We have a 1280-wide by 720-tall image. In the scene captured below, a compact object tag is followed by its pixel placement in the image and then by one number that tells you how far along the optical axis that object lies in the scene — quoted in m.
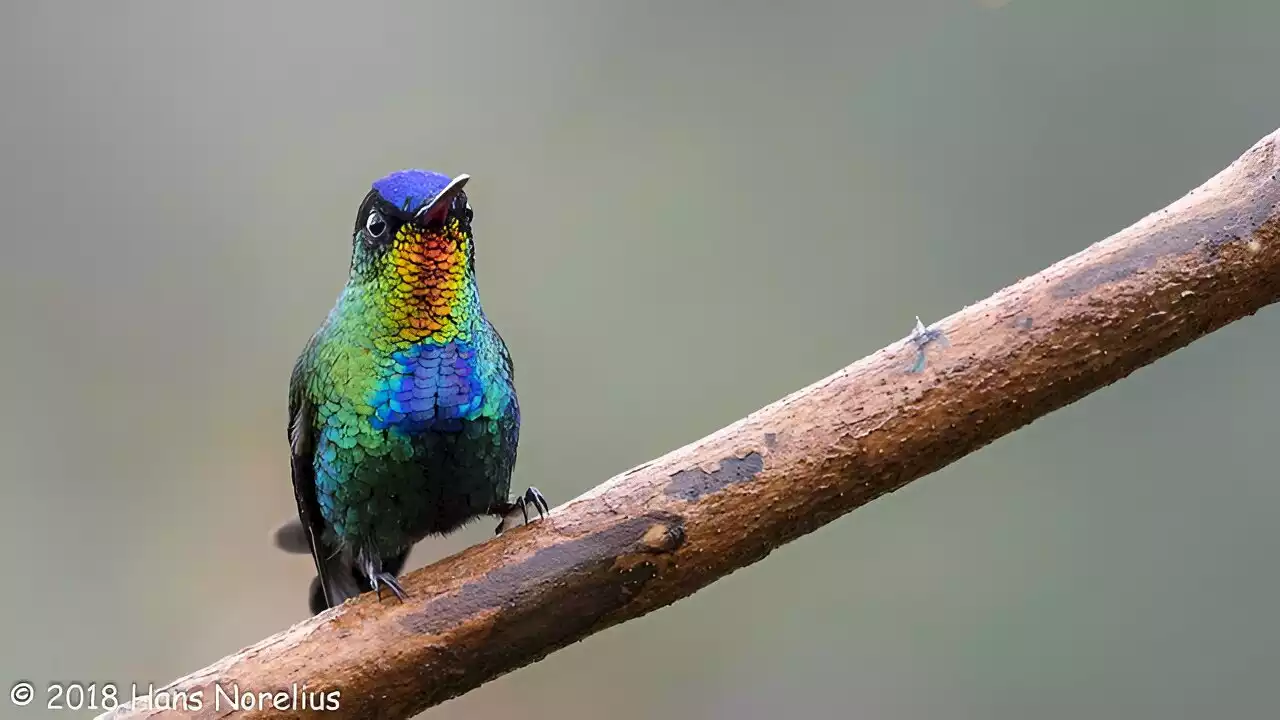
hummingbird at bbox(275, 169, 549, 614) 2.60
